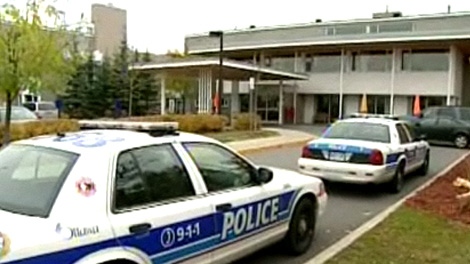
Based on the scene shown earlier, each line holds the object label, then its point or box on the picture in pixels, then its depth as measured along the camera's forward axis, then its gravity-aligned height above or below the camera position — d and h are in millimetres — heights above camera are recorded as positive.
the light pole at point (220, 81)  31531 +814
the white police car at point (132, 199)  3828 -837
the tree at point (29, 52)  16297 +1168
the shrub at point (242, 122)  28250 -1278
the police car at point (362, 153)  10805 -1066
